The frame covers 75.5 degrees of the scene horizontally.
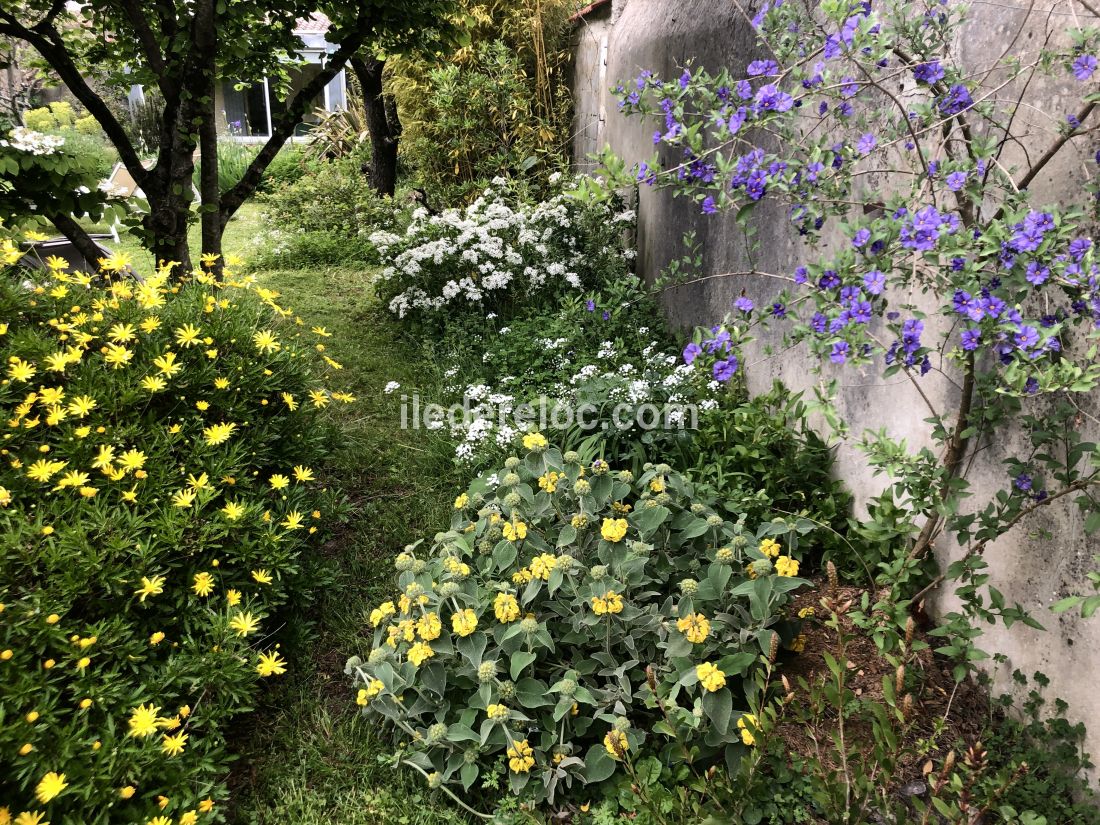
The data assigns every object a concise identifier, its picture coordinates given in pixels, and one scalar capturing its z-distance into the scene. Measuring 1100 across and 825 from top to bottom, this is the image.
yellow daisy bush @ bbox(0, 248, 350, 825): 1.61
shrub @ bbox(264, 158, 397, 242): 7.55
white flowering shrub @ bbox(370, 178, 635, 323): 4.92
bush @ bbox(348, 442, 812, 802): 1.90
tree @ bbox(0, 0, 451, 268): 3.40
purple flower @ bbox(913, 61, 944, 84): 1.79
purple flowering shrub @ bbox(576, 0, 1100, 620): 1.56
